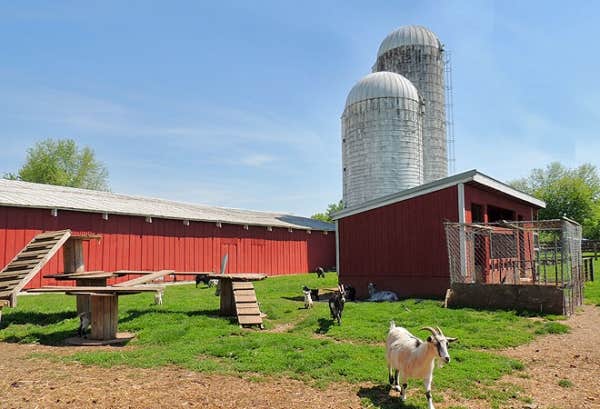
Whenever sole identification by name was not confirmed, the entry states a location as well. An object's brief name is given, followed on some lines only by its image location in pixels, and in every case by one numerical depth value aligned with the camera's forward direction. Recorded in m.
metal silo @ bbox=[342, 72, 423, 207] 30.27
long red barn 19.84
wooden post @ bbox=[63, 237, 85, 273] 13.14
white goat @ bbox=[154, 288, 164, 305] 14.30
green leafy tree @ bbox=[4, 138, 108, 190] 51.75
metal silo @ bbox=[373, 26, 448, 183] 37.94
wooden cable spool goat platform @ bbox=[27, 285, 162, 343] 10.12
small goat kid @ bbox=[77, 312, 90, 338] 10.57
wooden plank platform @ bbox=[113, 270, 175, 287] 12.70
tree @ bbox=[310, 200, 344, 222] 87.38
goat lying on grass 16.73
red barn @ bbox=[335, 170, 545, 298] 16.77
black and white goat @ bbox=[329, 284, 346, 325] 11.32
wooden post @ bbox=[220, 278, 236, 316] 12.60
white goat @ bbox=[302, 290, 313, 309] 13.99
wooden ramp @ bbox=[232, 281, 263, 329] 11.34
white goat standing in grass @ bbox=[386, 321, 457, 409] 5.66
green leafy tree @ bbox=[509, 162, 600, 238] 59.72
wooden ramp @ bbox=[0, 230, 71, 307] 10.80
